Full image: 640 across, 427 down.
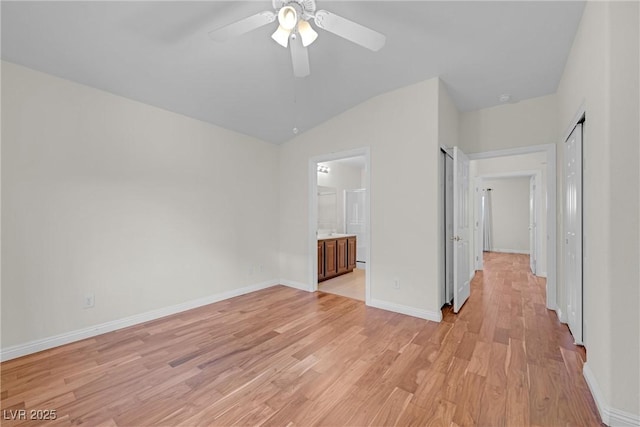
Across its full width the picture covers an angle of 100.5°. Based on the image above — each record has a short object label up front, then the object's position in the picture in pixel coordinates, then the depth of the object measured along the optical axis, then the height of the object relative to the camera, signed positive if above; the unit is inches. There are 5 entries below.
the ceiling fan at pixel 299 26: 66.7 +48.2
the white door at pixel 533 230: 215.9 -15.0
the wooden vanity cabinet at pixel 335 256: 190.1 -33.4
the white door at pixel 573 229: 93.0 -6.0
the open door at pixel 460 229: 127.7 -8.3
